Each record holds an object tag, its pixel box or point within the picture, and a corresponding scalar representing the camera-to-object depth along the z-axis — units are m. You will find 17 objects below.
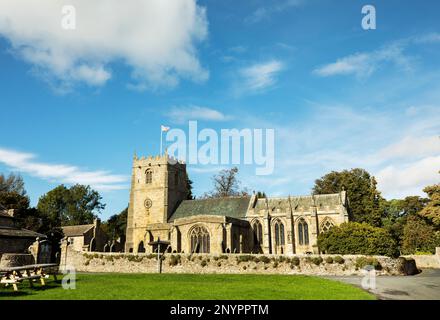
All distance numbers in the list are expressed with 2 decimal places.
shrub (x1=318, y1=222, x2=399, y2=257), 30.98
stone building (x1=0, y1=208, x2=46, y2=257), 28.81
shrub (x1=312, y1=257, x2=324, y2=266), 27.28
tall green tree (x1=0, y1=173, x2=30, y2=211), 39.59
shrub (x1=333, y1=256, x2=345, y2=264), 26.75
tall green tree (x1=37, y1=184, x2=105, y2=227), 70.06
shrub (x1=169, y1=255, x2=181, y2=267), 30.75
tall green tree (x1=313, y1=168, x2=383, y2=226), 51.41
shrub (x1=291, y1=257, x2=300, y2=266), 27.92
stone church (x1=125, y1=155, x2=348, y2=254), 41.28
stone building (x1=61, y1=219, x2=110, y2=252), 55.19
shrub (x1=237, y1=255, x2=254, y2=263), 29.09
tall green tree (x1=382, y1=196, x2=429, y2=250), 62.82
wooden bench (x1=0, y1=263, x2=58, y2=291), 14.96
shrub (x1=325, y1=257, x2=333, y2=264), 26.93
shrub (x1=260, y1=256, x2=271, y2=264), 28.56
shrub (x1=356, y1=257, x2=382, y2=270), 25.81
